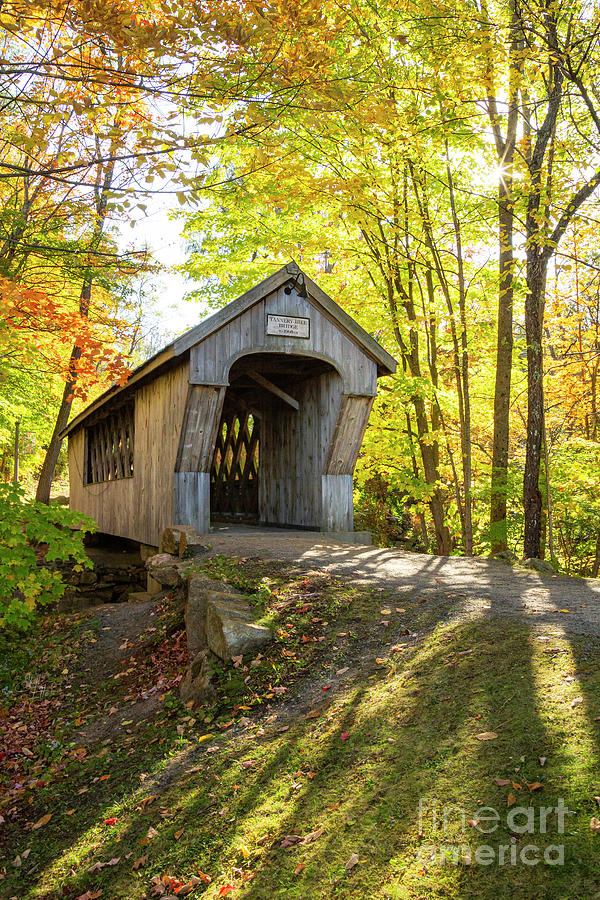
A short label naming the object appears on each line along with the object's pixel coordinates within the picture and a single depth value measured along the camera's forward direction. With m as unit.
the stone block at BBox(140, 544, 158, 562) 10.57
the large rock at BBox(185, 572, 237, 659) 5.66
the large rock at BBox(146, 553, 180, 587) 7.65
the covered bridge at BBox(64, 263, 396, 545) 9.00
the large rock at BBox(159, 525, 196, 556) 8.32
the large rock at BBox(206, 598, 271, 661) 5.02
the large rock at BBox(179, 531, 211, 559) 7.89
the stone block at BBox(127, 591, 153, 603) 8.92
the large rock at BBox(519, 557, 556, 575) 7.12
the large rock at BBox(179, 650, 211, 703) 4.86
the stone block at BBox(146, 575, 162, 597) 8.28
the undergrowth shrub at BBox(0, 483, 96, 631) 6.68
